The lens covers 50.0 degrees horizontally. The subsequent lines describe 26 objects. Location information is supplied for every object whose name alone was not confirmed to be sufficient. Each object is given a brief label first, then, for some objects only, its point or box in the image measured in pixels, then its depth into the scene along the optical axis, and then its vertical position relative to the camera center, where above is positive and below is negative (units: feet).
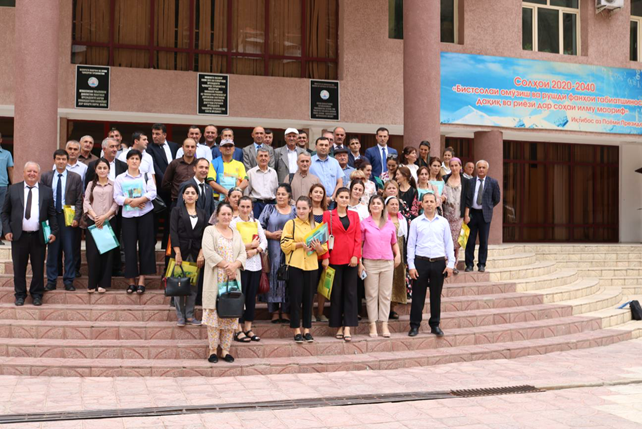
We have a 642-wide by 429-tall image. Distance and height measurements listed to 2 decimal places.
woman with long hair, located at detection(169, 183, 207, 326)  26.81 +0.08
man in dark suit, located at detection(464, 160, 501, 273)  36.67 +1.50
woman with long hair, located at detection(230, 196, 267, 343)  26.35 -0.86
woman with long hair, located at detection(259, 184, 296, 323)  27.84 +0.11
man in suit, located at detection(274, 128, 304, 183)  32.32 +3.73
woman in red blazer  27.68 -0.92
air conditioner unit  55.72 +19.05
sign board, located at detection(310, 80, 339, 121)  50.02 +10.02
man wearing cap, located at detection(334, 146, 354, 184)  32.74 +3.64
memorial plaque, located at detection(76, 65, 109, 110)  45.55 +9.88
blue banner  51.19 +11.17
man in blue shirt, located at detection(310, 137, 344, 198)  31.32 +3.05
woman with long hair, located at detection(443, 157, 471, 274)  35.45 +2.13
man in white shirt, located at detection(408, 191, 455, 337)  28.71 -0.88
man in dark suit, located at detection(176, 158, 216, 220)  27.96 +1.99
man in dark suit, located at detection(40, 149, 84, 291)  29.32 +1.16
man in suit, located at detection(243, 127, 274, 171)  31.55 +3.98
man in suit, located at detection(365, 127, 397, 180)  35.58 +4.18
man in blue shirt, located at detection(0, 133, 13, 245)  38.22 +3.71
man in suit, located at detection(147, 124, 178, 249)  31.30 +3.62
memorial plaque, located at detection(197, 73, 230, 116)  47.85 +9.96
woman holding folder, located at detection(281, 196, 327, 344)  26.86 -1.03
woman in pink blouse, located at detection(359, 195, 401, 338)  28.53 -0.99
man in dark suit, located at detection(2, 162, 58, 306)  27.96 +0.36
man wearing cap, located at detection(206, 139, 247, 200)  30.53 +2.94
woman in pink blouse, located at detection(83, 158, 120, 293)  28.73 +1.02
